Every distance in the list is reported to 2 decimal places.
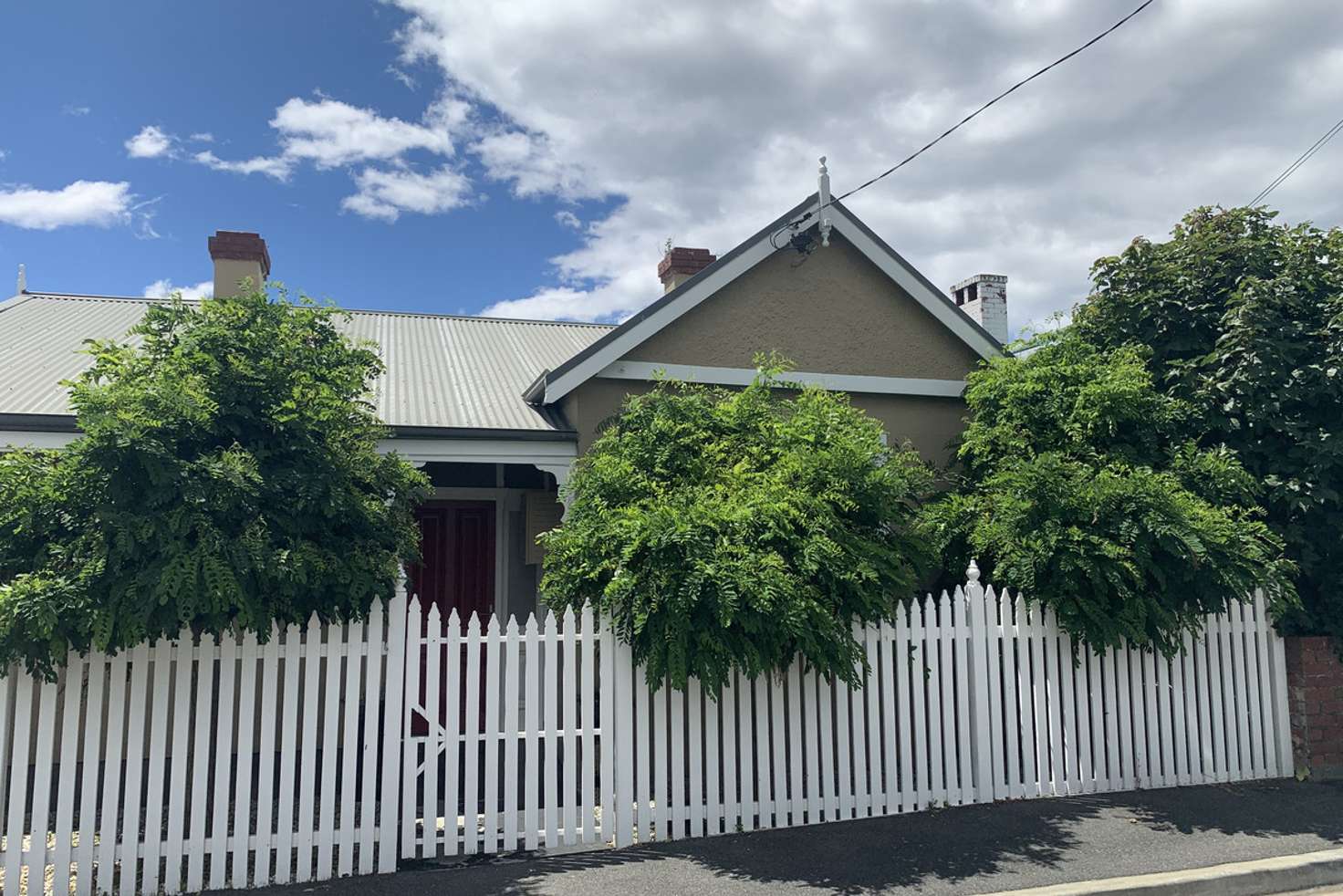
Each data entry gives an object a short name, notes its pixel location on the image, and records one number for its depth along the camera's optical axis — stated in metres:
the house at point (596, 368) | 7.63
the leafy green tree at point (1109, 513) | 6.00
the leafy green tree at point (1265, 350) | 6.80
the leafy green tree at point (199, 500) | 4.34
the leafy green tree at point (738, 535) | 5.07
